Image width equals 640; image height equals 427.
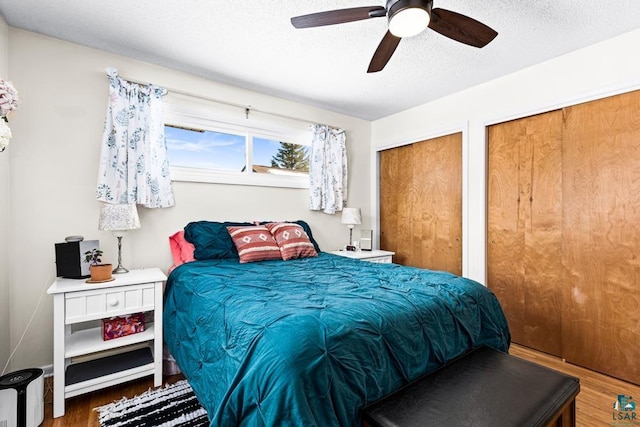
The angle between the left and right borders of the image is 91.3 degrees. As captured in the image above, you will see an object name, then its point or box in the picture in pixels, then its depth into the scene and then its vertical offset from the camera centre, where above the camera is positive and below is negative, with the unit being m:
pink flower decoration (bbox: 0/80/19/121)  1.36 +0.51
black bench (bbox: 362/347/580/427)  1.07 -0.70
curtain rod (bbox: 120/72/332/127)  2.70 +1.07
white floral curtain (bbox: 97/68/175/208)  2.41 +0.51
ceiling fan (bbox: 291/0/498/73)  1.55 +1.01
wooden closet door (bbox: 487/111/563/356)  2.58 -0.14
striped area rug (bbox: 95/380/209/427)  1.73 -1.17
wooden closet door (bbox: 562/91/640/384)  2.19 -0.18
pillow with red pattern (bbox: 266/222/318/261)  2.77 -0.26
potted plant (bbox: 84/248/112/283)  2.00 -0.38
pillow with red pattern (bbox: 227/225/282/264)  2.58 -0.27
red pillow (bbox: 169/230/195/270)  2.58 -0.31
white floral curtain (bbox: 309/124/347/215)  3.63 +0.50
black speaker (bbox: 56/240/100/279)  2.03 -0.31
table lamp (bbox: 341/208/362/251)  3.66 -0.07
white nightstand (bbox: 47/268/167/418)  1.83 -0.83
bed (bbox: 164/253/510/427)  1.04 -0.52
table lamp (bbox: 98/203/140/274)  2.10 -0.04
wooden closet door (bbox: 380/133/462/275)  3.34 +0.09
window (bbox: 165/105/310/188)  2.87 +0.61
